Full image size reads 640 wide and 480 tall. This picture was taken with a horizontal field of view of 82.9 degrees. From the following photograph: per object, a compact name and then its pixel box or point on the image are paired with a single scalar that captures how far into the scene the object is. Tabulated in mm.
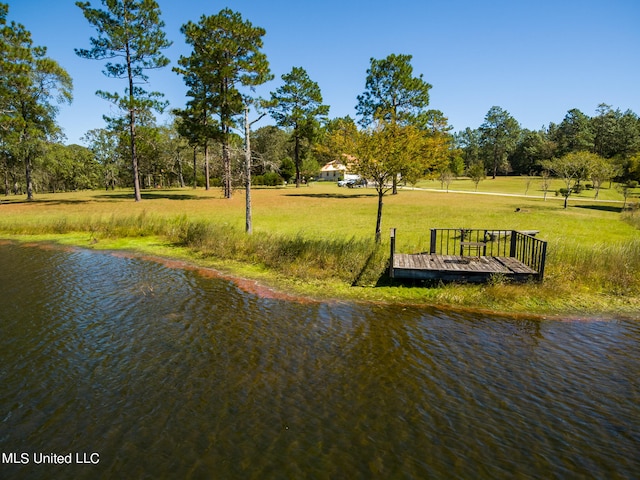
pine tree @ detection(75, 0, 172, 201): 35312
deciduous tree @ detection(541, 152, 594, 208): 36469
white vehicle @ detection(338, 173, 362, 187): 80231
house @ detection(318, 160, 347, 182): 116456
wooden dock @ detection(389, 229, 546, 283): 12352
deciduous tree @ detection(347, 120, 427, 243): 16609
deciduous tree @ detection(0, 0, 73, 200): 33688
